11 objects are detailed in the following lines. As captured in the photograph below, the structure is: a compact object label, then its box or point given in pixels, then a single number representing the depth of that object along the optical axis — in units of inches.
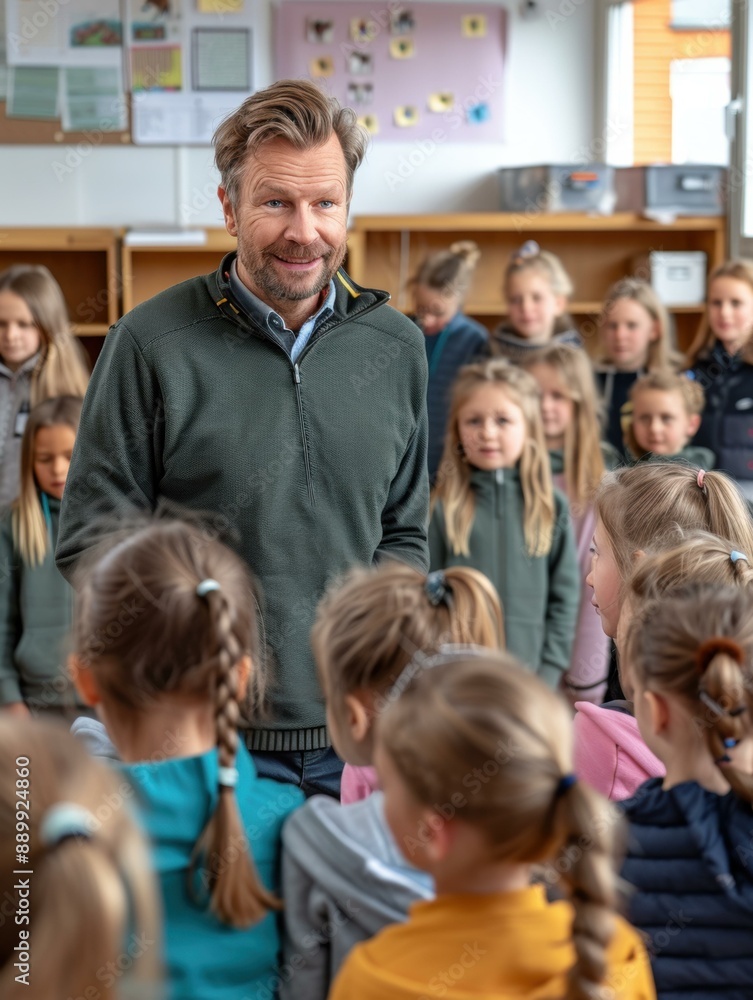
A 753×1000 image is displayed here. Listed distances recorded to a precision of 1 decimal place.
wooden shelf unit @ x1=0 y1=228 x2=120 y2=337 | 212.1
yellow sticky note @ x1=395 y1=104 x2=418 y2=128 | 229.0
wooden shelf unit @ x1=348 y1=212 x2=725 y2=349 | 226.5
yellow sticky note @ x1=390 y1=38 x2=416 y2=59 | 227.0
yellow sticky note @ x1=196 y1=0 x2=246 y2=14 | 221.3
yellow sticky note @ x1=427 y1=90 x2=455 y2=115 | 229.5
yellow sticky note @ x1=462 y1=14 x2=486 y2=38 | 227.3
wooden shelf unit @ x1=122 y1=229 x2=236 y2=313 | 219.0
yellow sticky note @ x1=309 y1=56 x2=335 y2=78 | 225.8
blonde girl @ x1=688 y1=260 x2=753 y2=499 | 152.3
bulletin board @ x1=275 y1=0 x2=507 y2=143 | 224.4
